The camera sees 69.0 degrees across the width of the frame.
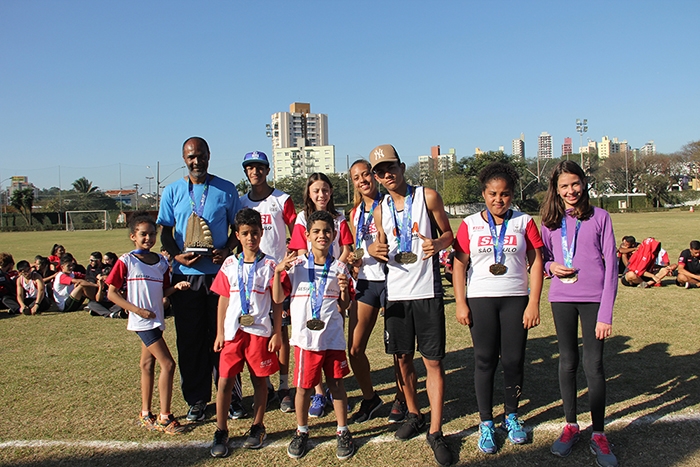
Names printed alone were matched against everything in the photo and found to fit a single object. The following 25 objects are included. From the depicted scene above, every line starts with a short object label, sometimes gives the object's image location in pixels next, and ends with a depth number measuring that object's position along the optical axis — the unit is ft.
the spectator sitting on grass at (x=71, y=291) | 31.73
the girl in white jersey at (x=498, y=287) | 12.34
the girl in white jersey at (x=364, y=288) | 13.85
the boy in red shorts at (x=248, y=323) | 12.83
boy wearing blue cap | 15.76
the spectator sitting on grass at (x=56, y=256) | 39.27
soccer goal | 191.42
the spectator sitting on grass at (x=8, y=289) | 32.22
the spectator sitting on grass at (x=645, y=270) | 35.04
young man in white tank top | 12.51
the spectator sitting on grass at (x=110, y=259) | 35.29
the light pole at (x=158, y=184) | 226.34
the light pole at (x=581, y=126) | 235.81
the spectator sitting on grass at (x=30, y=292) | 32.24
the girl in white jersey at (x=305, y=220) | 14.14
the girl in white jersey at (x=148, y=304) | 13.97
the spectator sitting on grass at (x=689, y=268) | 33.42
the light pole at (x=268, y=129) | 393.35
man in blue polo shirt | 14.69
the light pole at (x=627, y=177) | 217.97
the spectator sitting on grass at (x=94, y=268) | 35.19
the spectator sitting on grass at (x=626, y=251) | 39.51
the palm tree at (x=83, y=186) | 354.74
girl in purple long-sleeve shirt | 11.87
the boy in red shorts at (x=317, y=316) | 12.46
